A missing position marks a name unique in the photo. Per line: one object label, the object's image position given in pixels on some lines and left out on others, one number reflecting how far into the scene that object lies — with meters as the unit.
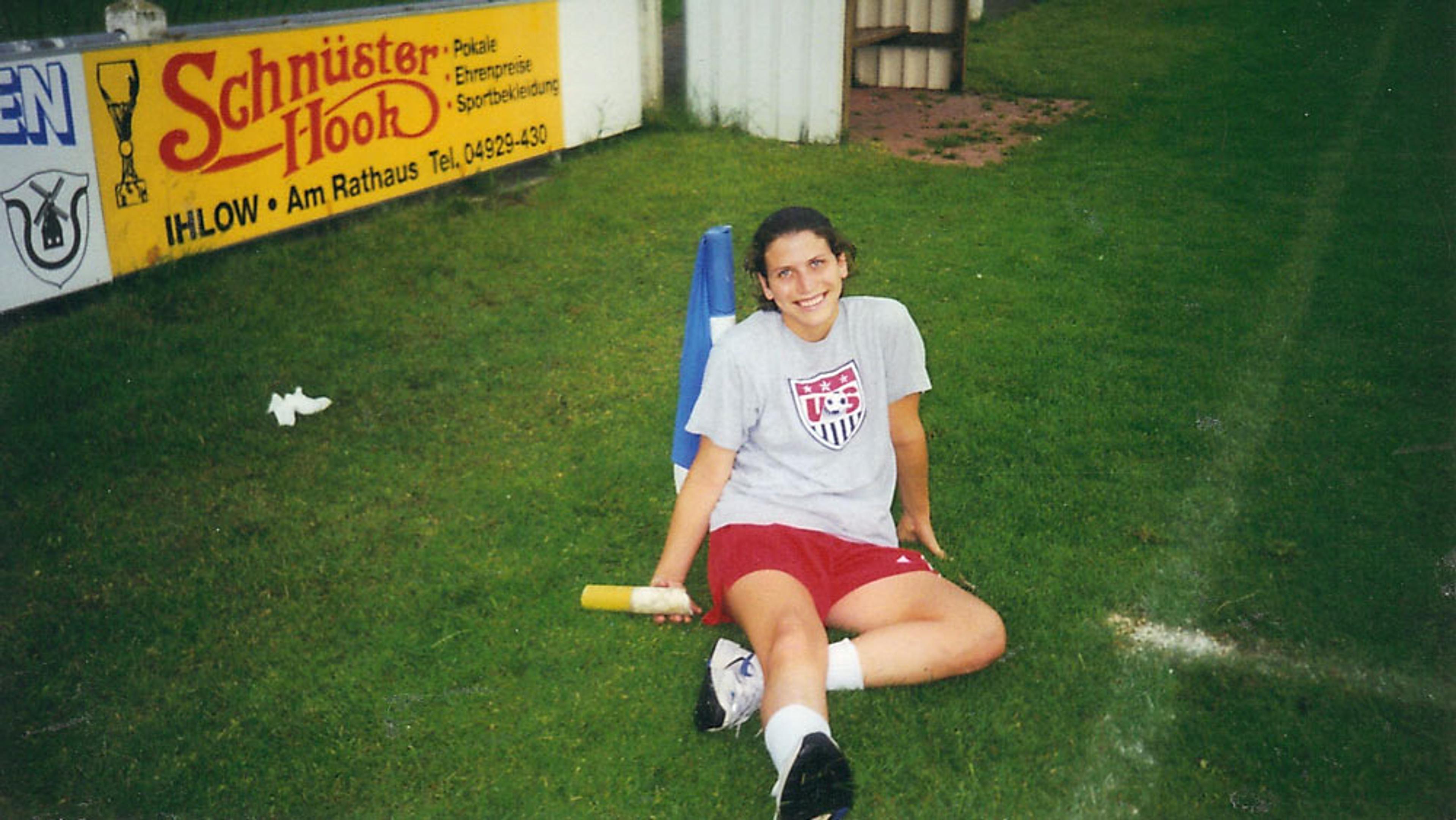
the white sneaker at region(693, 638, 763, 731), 3.67
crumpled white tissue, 5.87
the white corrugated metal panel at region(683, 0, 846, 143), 11.52
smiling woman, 3.78
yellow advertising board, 7.05
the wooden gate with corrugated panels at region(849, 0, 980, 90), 14.71
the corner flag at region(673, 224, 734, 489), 4.44
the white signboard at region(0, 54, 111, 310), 6.36
